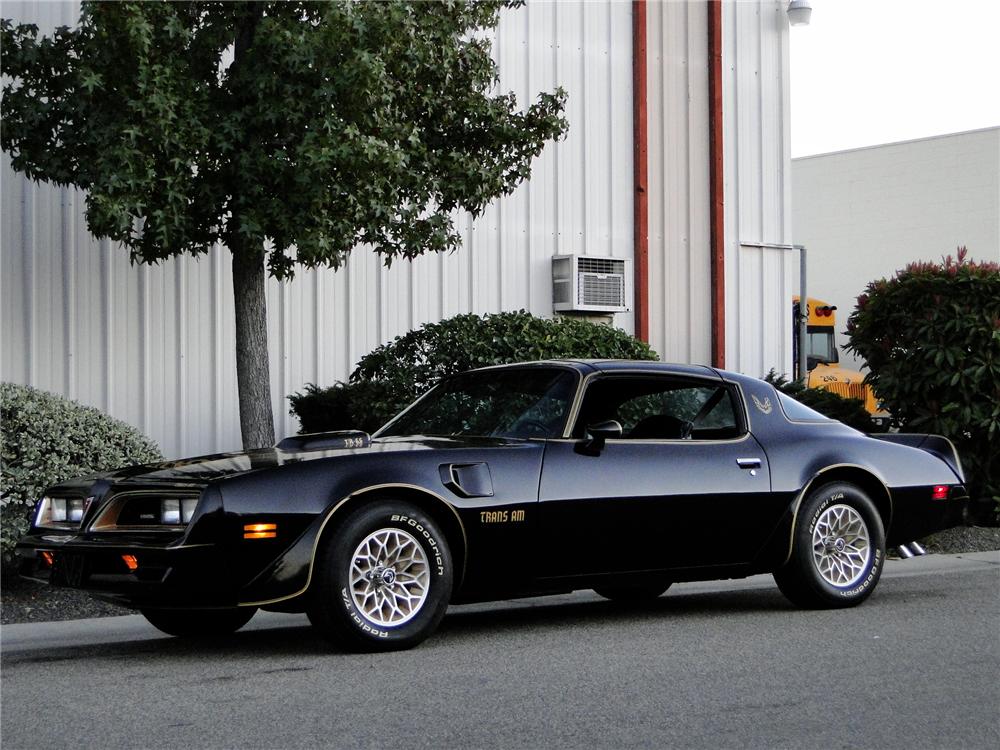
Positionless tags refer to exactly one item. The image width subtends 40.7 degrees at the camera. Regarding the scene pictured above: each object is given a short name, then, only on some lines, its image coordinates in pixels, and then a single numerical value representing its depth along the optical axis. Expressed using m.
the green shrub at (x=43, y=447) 8.15
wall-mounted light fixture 16.95
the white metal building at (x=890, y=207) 34.69
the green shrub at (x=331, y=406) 11.23
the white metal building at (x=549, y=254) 12.44
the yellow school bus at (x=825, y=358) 23.06
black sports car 6.12
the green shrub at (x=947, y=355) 12.08
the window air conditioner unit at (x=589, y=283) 15.37
